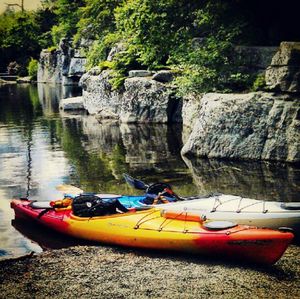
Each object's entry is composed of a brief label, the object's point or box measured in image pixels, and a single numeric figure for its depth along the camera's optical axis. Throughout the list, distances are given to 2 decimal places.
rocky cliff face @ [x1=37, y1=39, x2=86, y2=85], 38.97
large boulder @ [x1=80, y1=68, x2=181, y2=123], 19.00
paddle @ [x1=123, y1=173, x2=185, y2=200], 9.18
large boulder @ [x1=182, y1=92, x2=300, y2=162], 12.11
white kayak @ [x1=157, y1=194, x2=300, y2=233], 7.01
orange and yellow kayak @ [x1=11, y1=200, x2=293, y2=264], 6.36
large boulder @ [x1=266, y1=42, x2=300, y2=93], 12.20
